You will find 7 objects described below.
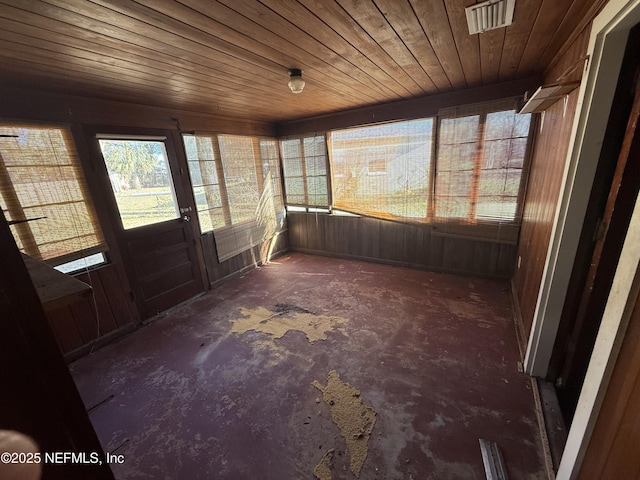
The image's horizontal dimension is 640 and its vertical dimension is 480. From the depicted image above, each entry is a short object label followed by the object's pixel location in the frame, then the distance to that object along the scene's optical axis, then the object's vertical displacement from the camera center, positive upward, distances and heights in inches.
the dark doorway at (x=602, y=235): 49.9 -18.2
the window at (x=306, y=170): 164.7 -2.8
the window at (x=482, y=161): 110.4 -2.9
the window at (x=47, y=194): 79.0 -3.7
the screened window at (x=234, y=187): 132.6 -9.4
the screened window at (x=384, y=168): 134.2 -3.9
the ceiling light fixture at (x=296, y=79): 78.8 +25.0
